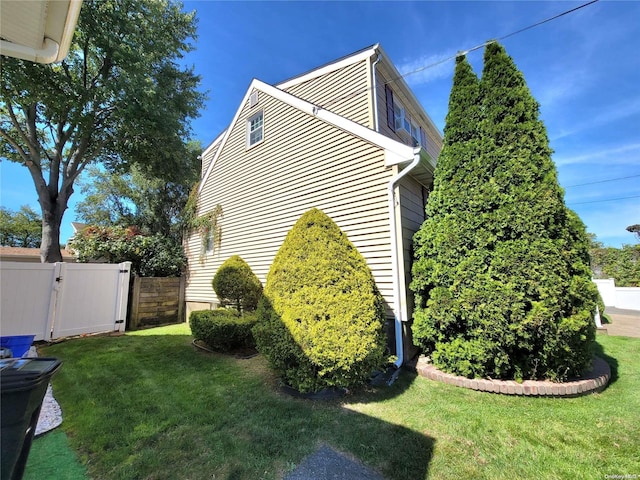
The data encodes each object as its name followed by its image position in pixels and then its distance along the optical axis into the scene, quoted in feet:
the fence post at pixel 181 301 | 31.35
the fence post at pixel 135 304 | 26.84
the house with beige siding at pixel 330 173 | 16.39
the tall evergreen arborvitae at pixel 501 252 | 11.82
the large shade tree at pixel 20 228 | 95.55
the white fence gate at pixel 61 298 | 19.38
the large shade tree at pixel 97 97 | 28.12
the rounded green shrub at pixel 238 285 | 22.94
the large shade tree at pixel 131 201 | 54.39
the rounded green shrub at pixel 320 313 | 11.08
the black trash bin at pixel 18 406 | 4.65
